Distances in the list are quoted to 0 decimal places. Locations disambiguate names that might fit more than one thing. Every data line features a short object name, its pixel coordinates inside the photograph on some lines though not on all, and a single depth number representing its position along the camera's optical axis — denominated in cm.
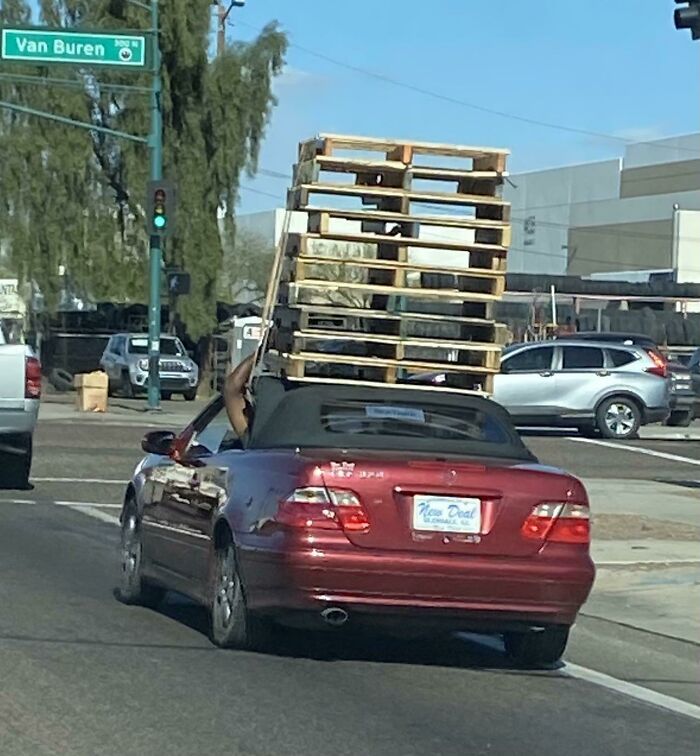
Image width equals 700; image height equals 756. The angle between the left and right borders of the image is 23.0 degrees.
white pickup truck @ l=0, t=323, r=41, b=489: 1789
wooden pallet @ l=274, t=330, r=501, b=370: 1034
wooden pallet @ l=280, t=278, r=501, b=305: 1046
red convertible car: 877
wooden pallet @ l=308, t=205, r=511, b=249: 1066
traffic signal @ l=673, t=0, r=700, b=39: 1451
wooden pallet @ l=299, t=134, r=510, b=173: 1084
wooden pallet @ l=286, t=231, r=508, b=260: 1061
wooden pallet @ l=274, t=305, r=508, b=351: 1043
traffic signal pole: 3525
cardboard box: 3472
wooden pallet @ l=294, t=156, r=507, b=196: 1083
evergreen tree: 4481
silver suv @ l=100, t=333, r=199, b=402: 4331
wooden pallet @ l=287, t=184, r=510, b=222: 1061
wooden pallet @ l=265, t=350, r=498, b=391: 1026
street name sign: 3278
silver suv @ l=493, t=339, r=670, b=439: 2953
